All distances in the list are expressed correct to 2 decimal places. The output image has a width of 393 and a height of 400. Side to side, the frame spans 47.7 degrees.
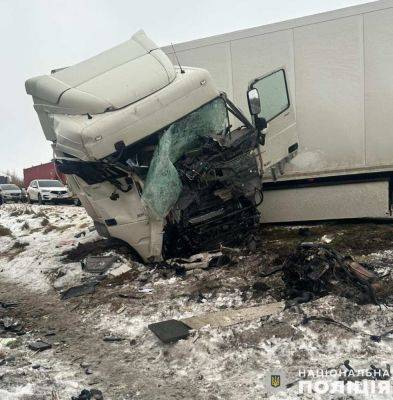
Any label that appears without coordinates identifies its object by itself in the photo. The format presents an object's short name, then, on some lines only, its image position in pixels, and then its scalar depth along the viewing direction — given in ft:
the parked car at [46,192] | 57.06
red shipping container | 93.56
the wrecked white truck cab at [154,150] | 17.49
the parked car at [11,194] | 71.62
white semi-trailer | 21.12
